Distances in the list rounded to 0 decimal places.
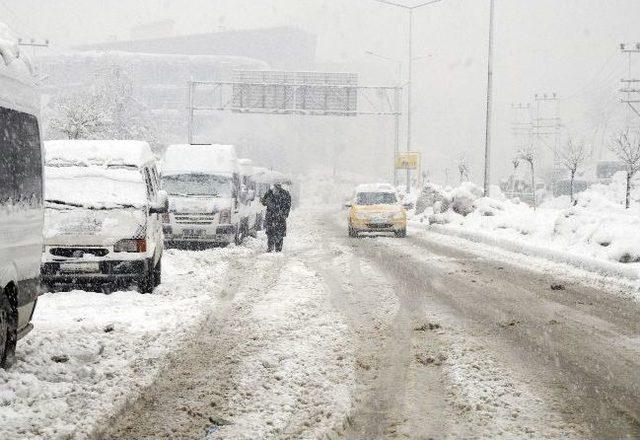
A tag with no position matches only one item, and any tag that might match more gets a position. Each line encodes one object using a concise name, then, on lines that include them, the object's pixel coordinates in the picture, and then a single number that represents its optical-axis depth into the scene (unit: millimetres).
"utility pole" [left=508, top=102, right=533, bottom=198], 63594
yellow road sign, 53969
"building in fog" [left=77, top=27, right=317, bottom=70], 151750
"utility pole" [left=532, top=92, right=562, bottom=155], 77125
